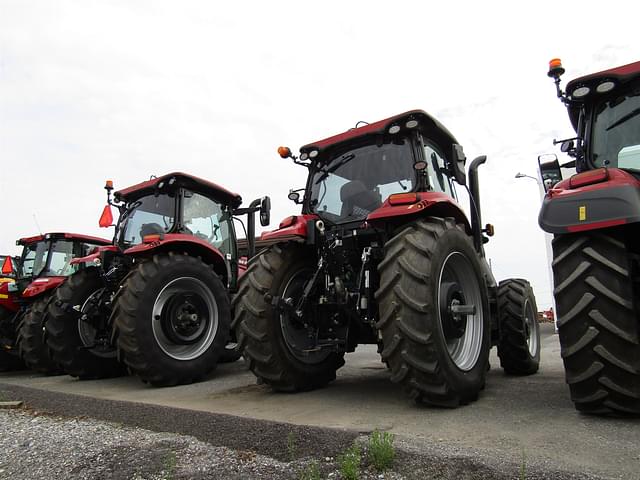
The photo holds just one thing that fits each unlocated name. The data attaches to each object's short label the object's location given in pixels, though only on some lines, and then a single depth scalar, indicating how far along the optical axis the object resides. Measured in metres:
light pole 13.57
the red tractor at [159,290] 5.21
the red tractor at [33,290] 7.08
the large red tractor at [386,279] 3.24
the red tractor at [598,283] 2.62
